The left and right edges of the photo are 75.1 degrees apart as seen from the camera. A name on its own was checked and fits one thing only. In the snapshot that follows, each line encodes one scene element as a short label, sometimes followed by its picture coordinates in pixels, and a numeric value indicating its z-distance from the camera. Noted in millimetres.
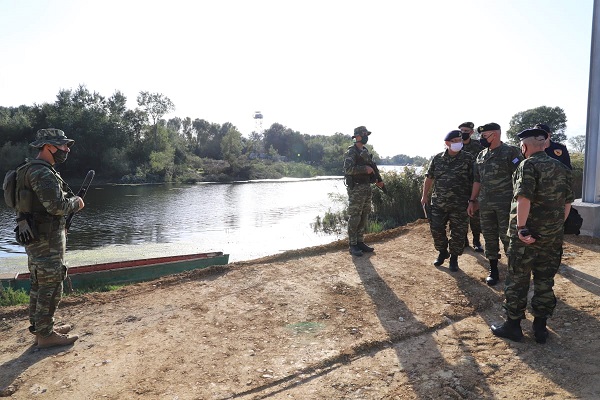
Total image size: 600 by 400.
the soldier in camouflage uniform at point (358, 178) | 5941
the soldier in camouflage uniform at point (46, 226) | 3301
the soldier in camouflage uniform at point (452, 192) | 5031
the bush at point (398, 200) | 11898
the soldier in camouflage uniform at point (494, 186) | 4430
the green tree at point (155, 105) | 54425
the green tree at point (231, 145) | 60250
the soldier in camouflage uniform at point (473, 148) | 5934
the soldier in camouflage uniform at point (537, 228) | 3113
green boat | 6852
